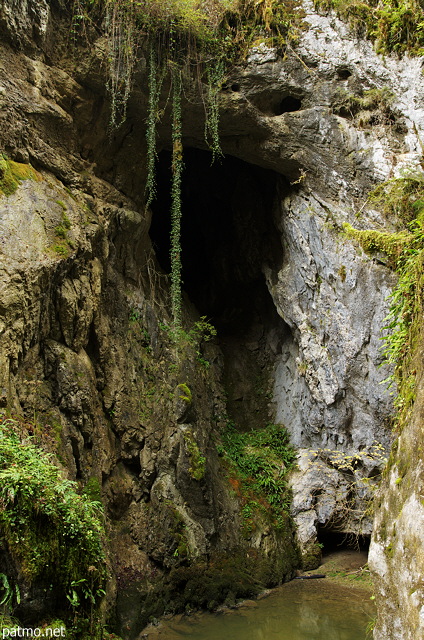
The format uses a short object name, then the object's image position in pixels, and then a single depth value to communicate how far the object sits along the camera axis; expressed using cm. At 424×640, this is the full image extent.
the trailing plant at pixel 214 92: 909
